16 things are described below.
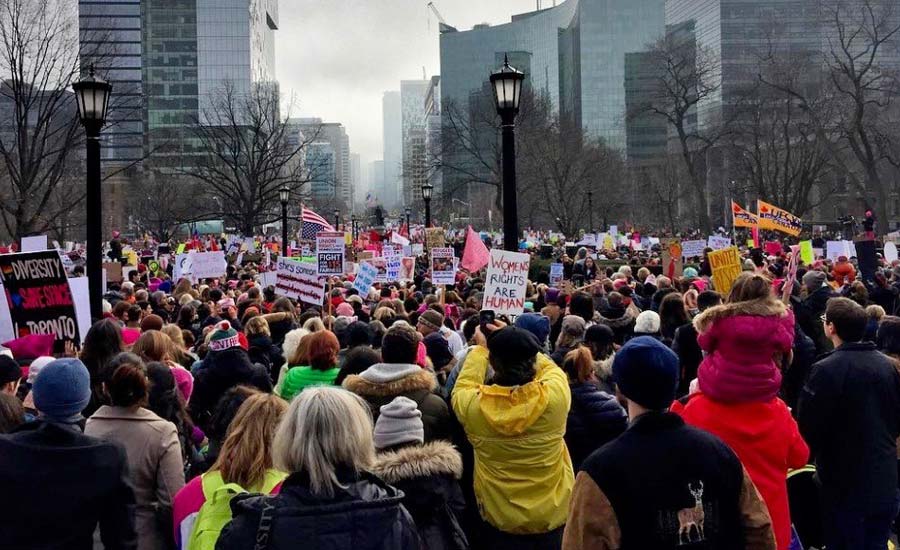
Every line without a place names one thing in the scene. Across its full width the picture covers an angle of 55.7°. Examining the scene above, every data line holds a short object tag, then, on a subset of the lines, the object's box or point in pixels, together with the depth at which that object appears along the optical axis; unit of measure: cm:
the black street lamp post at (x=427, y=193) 3146
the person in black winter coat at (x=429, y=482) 419
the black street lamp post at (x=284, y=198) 3299
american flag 2589
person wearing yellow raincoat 486
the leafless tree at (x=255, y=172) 5159
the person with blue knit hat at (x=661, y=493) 334
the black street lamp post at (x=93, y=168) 1219
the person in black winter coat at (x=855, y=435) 557
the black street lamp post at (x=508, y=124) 1216
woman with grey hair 315
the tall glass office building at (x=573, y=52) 13150
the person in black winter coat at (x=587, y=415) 582
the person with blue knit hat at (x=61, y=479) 399
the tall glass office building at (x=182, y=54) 13650
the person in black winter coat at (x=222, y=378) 661
